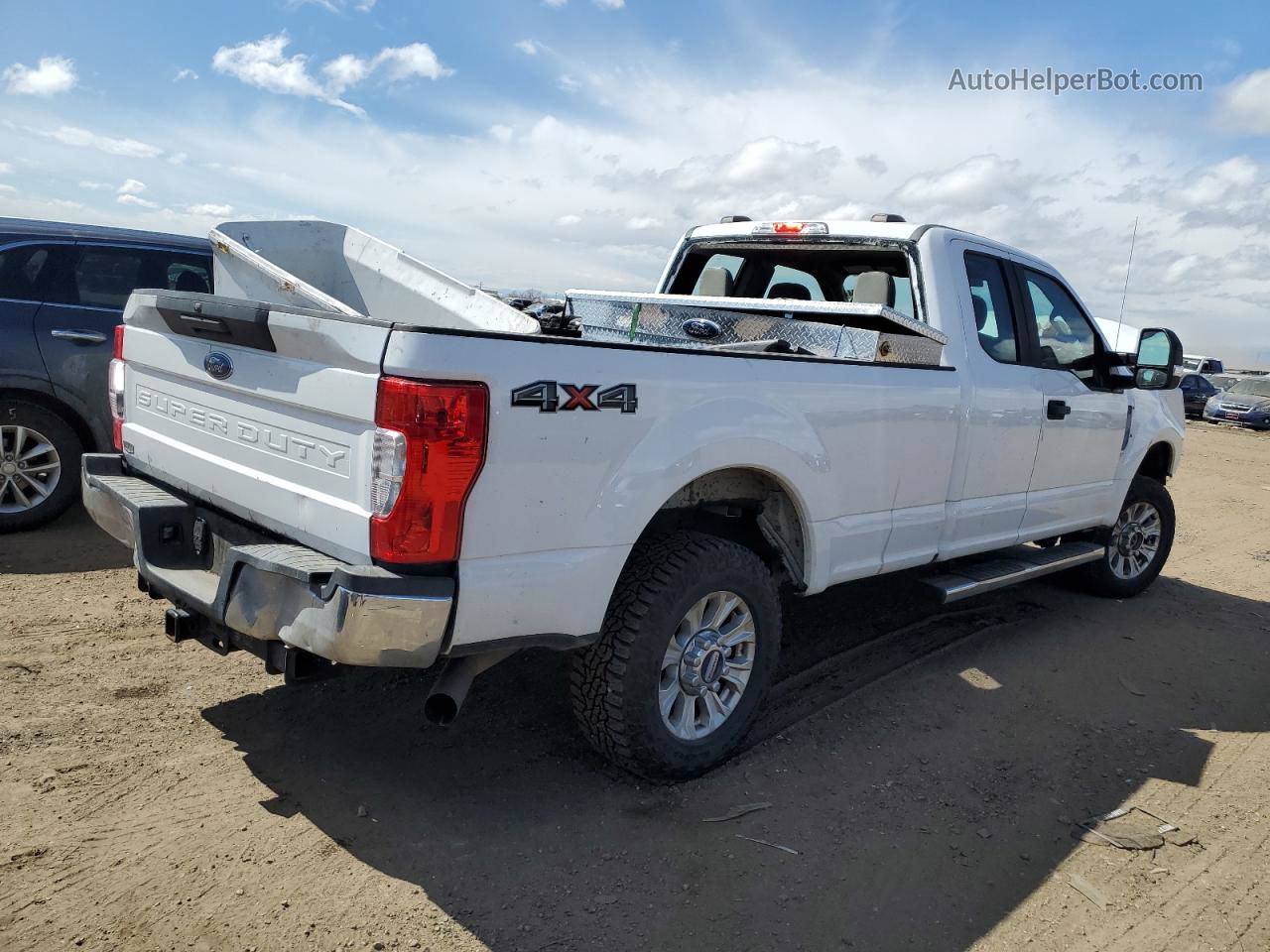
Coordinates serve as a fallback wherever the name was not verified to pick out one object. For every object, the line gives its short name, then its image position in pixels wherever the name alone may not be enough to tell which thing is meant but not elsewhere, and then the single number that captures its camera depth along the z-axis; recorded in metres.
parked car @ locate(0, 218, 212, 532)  5.68
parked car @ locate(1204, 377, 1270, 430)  24.80
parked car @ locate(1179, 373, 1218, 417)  26.72
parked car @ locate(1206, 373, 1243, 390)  27.75
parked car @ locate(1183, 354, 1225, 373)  33.31
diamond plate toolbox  3.96
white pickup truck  2.56
